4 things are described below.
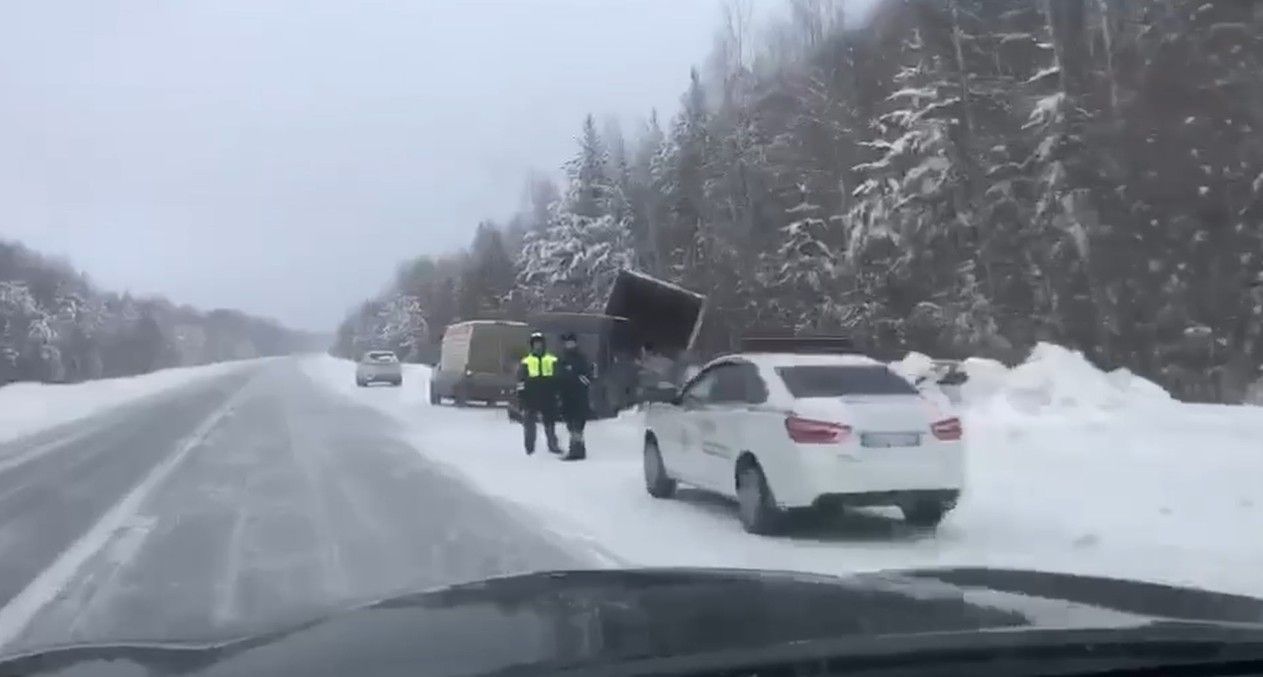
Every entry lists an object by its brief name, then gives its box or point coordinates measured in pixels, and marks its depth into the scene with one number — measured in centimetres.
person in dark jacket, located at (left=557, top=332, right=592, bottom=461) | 1880
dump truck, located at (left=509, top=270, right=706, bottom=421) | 2877
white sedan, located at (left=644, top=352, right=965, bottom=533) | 1052
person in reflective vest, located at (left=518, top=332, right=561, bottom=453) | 1912
